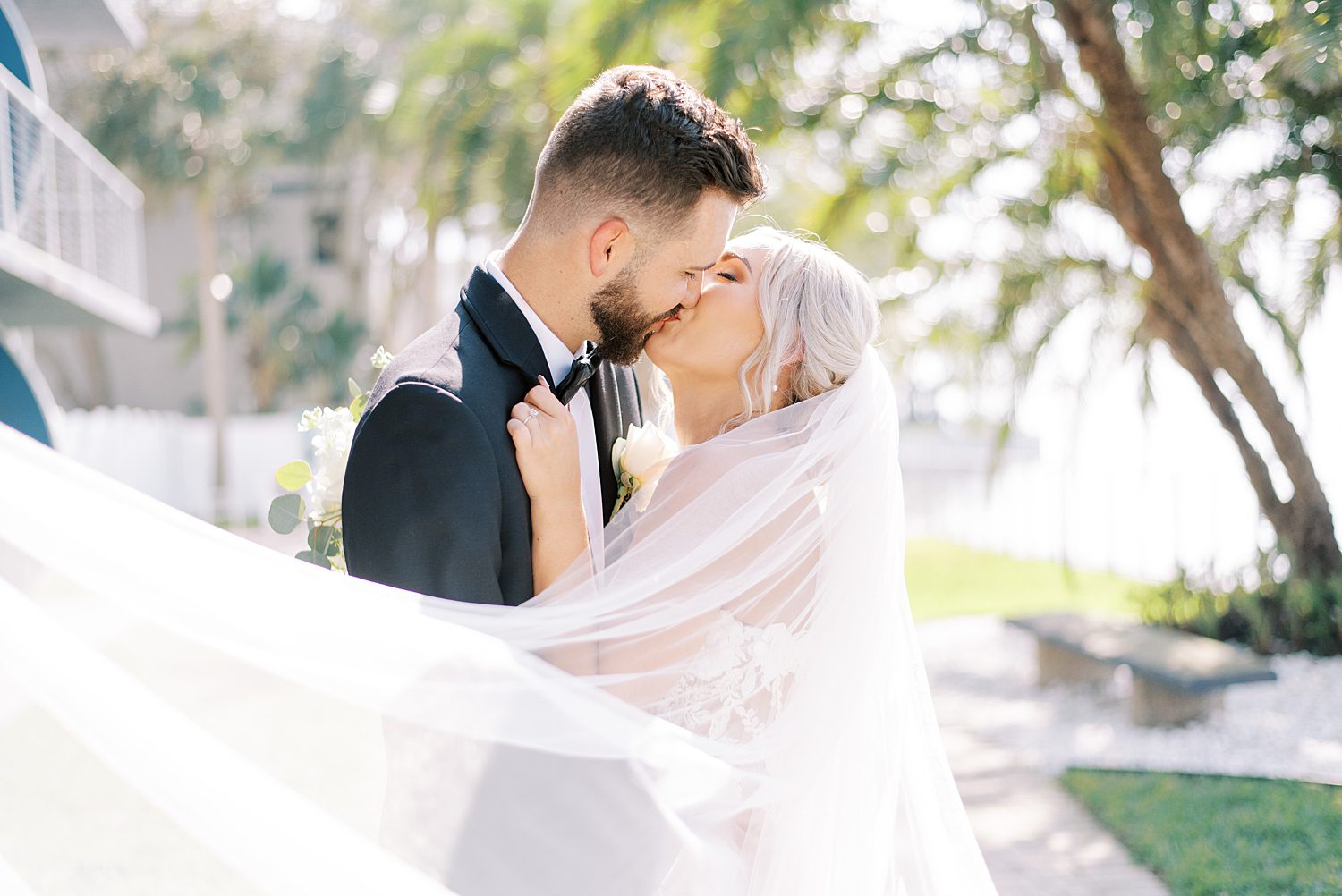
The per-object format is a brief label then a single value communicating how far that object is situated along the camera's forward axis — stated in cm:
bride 160
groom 212
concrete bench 752
